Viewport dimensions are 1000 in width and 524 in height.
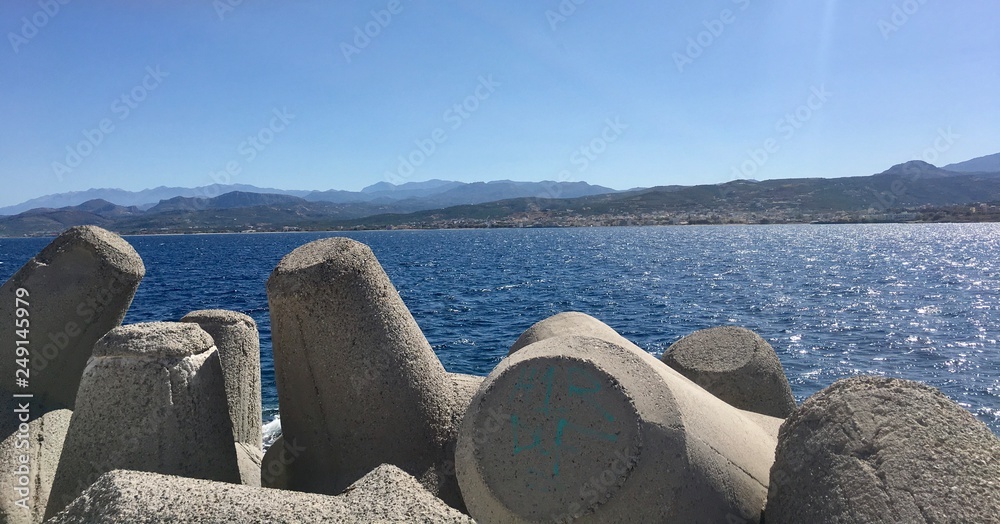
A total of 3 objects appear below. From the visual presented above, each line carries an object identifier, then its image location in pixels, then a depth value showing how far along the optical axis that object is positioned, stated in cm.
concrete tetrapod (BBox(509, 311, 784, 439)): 571
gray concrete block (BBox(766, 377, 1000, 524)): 327
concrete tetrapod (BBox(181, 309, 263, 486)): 626
